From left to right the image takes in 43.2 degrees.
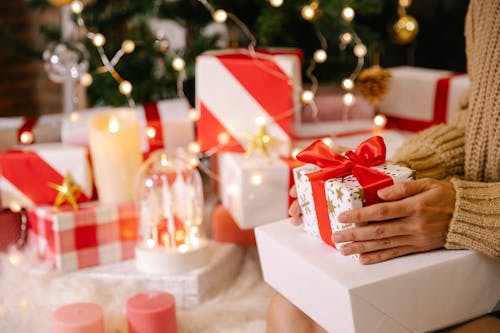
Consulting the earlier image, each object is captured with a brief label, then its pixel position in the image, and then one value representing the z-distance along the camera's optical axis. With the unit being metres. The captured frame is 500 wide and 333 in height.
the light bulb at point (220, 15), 1.54
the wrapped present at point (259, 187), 1.44
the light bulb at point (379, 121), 1.63
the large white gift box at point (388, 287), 0.90
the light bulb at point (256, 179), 1.44
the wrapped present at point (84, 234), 1.45
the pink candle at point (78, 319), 1.14
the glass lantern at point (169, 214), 1.42
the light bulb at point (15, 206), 1.50
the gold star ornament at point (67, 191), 1.47
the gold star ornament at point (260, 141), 1.47
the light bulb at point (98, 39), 1.58
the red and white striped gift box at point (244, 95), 1.47
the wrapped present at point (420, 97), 1.67
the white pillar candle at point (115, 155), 1.47
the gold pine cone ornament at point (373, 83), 1.69
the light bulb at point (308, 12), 1.56
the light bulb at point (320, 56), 1.59
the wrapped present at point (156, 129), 1.56
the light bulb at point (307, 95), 1.53
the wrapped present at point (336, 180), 0.94
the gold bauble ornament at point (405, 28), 1.80
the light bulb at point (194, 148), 1.56
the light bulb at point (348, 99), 1.63
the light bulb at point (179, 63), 1.59
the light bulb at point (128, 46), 1.63
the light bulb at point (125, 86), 1.59
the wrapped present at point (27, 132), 1.58
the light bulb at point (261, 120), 1.49
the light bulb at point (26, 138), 1.58
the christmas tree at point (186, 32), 1.67
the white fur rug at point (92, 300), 1.31
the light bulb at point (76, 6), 1.64
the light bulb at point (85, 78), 1.66
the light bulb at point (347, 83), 1.61
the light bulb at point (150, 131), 1.56
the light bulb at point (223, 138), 1.52
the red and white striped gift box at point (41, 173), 1.48
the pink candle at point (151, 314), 1.18
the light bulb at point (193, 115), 1.60
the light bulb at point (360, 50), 1.63
